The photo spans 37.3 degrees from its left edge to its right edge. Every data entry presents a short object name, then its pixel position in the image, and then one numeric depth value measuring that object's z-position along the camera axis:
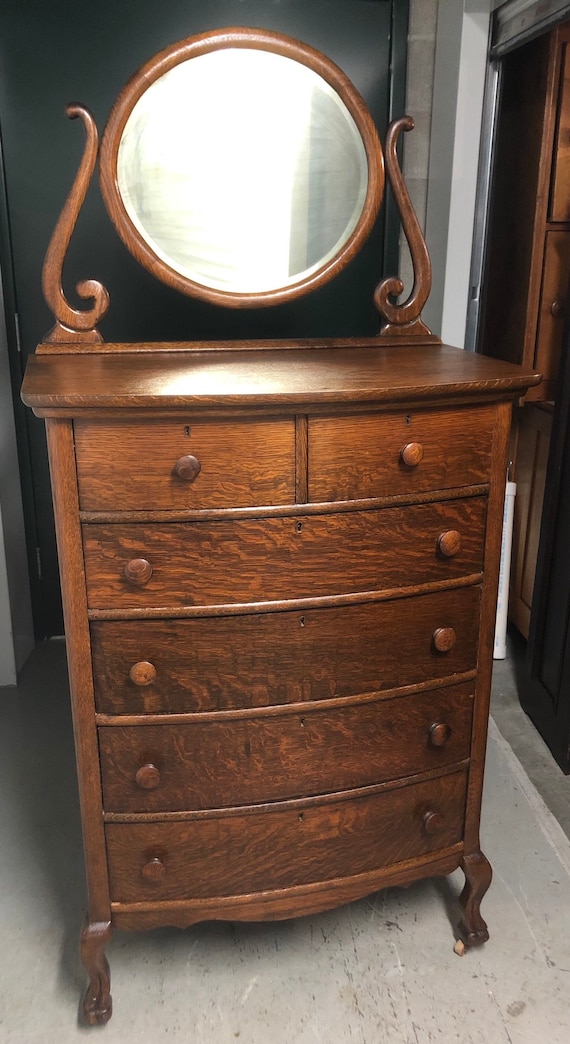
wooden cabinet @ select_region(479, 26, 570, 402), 2.46
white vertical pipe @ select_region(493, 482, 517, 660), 2.82
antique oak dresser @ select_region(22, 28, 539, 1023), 1.39
